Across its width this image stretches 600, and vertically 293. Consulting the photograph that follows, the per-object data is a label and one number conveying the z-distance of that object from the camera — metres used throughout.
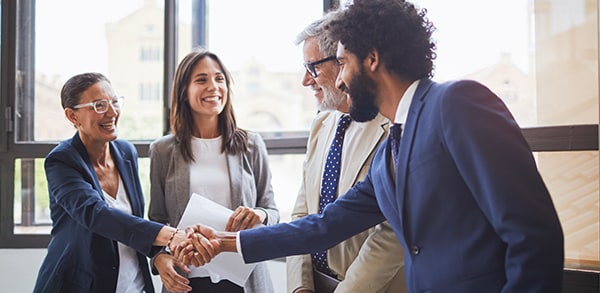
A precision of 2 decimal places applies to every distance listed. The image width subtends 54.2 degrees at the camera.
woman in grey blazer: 2.31
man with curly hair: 1.16
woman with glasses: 2.17
